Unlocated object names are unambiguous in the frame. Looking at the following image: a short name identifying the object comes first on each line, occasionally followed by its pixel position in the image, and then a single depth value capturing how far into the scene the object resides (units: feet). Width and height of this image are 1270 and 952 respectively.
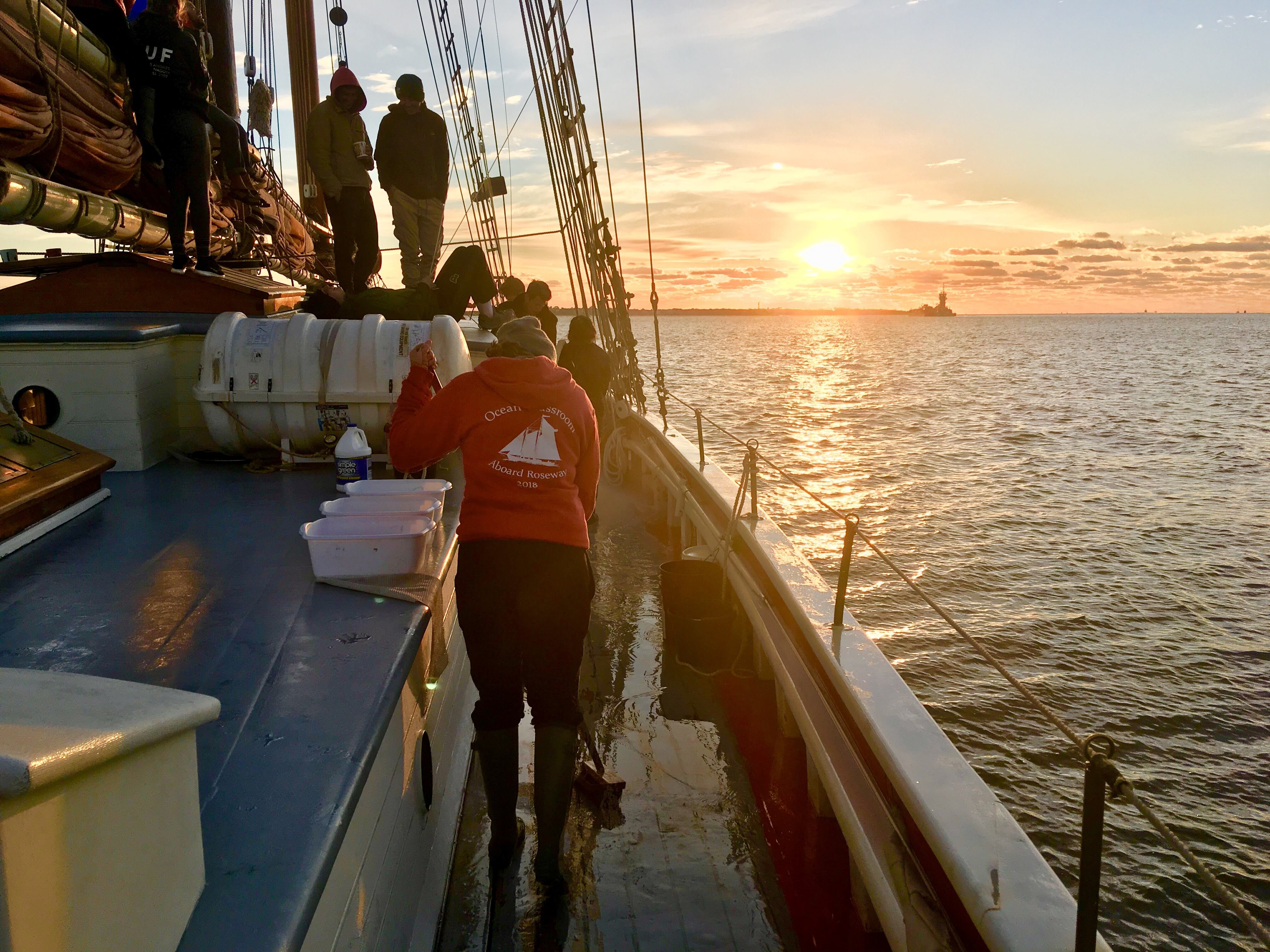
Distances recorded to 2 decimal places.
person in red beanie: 23.68
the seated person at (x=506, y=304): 23.72
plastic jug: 14.61
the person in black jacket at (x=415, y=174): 24.00
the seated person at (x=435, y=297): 21.35
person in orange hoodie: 9.15
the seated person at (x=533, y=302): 20.29
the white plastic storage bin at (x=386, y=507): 11.28
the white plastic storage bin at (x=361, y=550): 10.34
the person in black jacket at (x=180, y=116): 18.31
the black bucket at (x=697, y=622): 16.03
